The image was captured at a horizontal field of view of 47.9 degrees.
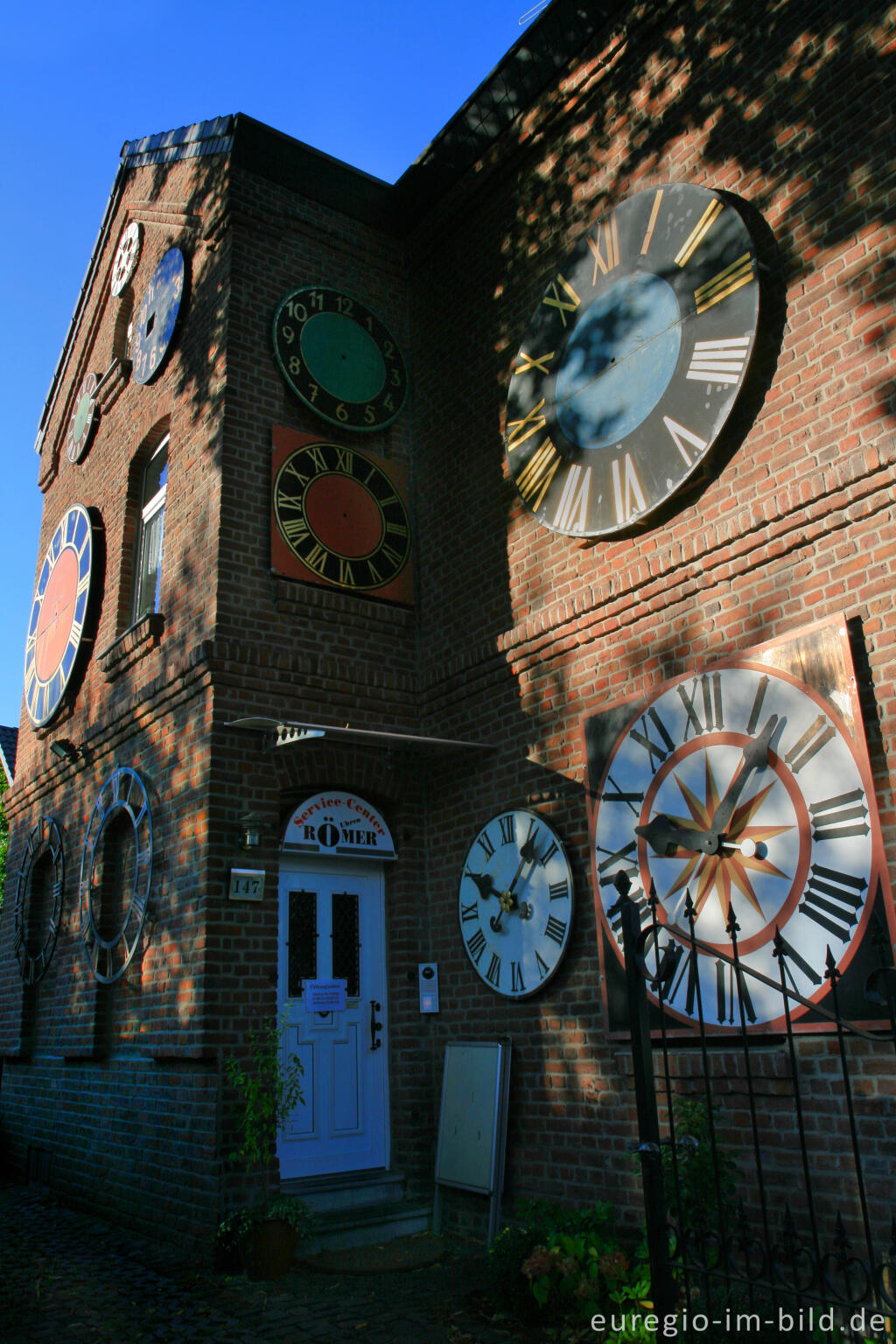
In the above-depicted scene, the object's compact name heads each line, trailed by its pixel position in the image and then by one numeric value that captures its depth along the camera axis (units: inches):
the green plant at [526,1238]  192.1
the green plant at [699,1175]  181.3
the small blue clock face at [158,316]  360.2
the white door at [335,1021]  264.5
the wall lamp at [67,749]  368.2
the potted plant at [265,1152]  221.1
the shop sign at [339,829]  281.3
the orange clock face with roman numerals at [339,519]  303.9
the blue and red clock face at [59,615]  393.4
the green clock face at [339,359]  323.3
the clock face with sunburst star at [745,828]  180.7
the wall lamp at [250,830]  263.1
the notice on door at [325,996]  273.0
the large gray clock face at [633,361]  224.4
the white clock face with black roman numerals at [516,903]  244.2
